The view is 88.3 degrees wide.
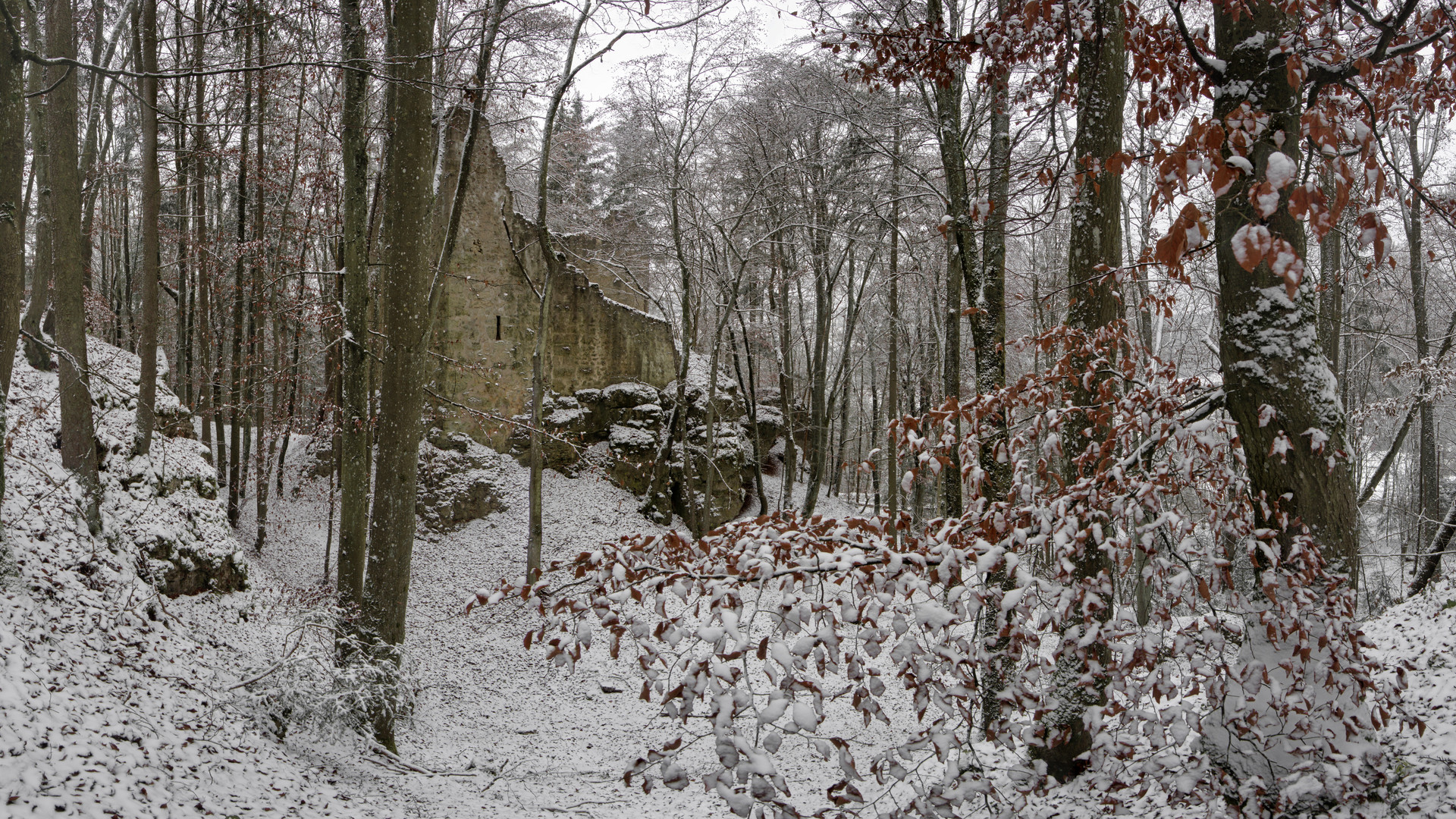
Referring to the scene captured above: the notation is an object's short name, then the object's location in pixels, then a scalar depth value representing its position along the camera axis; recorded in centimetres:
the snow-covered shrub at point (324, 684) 557
